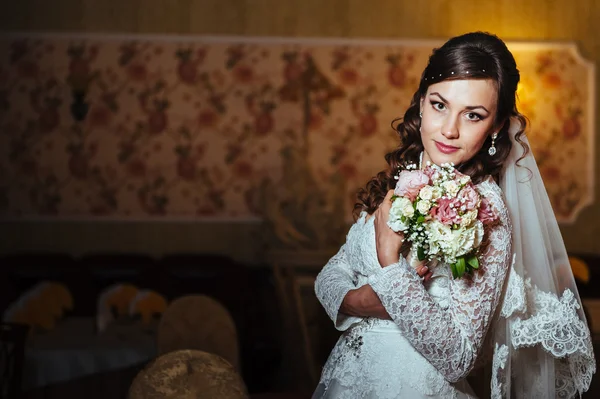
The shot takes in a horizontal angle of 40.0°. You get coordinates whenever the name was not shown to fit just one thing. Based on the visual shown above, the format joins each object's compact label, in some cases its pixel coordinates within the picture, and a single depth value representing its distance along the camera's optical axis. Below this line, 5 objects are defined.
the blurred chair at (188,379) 2.50
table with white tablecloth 3.89
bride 1.83
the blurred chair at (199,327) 3.82
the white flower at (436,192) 1.79
